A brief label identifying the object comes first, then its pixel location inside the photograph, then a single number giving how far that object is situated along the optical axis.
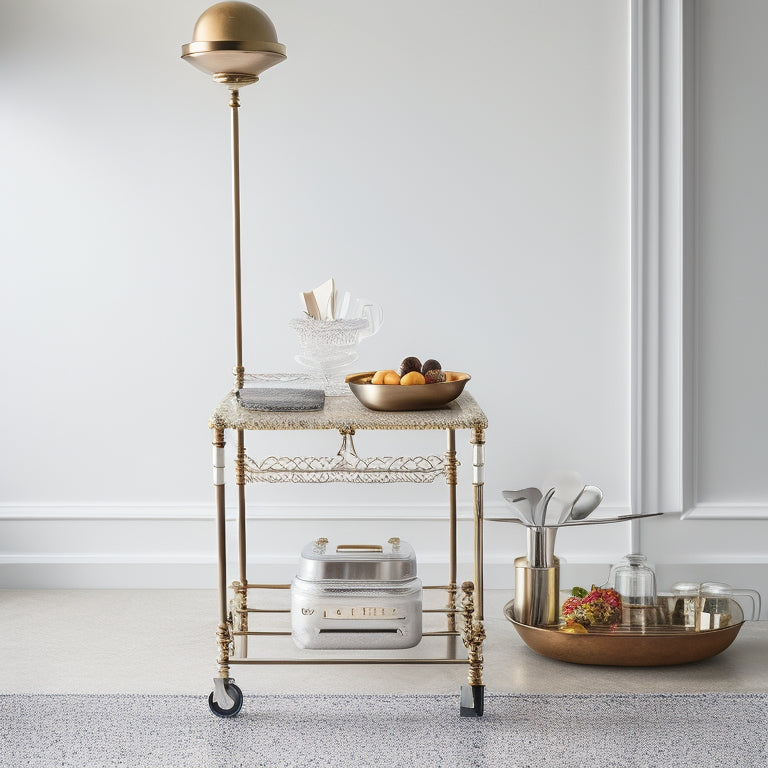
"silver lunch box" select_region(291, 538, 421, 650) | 2.47
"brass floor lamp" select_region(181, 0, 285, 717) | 2.37
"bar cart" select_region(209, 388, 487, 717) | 2.30
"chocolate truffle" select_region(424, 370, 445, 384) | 2.43
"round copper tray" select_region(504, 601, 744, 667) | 2.62
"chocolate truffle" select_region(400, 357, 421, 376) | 2.45
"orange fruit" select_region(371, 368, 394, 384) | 2.43
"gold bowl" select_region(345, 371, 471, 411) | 2.38
